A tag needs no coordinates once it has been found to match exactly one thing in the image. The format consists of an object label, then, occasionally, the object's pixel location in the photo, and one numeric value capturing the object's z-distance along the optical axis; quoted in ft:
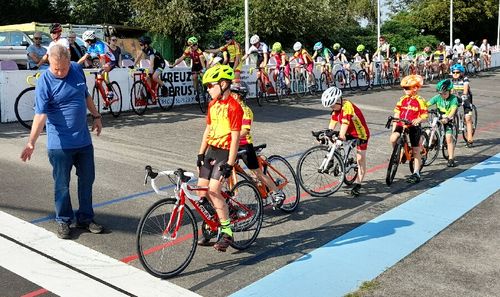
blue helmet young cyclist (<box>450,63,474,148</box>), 39.22
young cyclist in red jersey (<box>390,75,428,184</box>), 28.53
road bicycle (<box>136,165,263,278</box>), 16.53
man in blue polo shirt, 18.71
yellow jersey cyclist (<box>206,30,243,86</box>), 46.50
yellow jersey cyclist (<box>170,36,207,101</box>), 49.87
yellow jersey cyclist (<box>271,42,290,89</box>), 63.05
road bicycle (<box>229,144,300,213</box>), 20.93
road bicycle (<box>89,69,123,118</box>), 42.98
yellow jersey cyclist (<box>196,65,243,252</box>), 17.88
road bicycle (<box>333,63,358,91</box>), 76.84
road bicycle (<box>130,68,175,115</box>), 47.62
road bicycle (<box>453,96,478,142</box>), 38.31
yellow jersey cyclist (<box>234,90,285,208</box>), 20.83
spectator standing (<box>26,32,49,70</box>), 43.06
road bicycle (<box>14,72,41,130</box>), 39.09
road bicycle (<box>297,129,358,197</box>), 25.29
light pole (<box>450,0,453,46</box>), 144.97
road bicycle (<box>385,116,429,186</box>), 28.02
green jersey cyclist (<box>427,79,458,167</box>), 33.32
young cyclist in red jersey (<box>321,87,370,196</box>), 25.25
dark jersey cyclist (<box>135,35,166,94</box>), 46.88
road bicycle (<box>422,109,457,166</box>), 32.86
